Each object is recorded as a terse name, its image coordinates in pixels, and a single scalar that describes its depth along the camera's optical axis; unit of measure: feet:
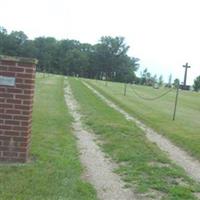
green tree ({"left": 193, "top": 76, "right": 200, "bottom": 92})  181.90
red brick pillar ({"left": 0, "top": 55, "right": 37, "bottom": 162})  15.16
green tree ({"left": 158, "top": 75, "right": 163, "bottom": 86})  207.81
